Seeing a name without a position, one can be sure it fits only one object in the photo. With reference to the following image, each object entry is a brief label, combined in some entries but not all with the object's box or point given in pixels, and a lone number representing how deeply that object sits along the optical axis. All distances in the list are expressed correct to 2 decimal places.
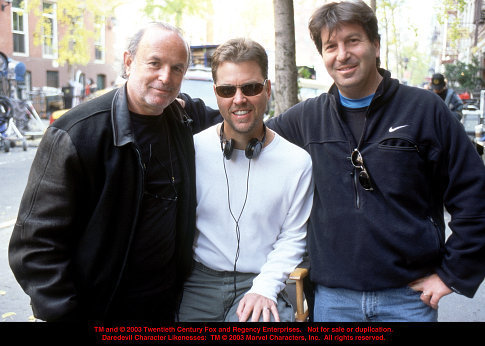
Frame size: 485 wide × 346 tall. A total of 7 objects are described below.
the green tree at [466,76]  23.87
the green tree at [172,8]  21.98
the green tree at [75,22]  23.89
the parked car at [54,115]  13.60
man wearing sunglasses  2.78
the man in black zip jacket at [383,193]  2.50
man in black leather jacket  2.31
